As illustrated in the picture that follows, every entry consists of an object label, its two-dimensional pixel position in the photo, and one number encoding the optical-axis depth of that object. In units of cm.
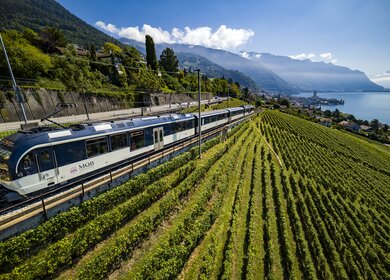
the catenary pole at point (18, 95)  1457
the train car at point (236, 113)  4320
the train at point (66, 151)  988
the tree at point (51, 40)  4478
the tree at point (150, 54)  6662
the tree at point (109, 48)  6772
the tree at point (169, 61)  7769
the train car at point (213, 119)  3005
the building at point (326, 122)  10888
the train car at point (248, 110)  5915
